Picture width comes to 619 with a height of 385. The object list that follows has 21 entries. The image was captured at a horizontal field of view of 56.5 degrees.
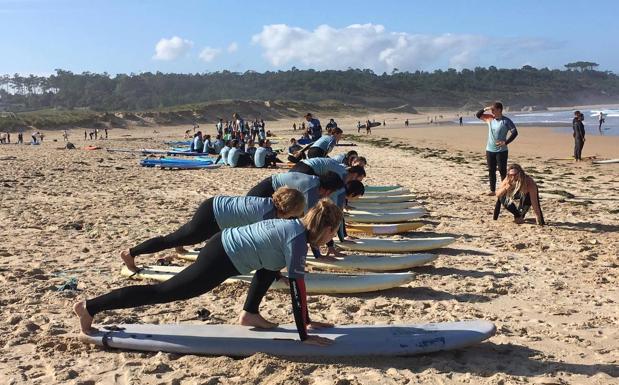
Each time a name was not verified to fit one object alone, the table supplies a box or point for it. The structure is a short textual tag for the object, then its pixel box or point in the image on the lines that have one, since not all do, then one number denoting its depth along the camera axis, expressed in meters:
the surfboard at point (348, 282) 5.06
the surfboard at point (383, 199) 9.23
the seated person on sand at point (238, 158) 16.11
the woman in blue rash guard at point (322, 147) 7.87
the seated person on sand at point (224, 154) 16.66
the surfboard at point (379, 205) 8.71
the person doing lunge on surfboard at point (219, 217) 4.52
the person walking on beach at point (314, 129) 13.23
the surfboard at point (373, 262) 5.72
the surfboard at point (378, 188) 10.18
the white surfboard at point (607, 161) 16.43
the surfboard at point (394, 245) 6.53
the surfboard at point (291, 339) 3.77
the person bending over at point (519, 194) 7.80
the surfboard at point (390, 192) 9.80
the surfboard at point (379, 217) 7.89
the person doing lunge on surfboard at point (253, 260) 3.54
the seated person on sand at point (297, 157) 8.75
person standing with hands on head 9.28
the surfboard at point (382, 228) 7.42
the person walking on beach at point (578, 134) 16.27
